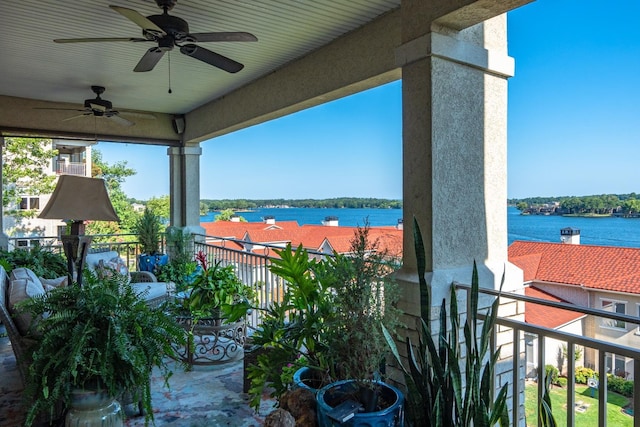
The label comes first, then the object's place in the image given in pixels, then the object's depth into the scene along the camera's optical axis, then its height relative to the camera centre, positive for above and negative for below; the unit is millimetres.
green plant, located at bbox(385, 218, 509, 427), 1697 -757
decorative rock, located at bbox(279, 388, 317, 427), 1961 -961
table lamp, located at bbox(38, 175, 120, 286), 2422 -31
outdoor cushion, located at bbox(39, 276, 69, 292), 3719 -711
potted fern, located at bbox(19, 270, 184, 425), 1797 -609
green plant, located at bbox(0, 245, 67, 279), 4570 -636
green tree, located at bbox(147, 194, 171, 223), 21750 -38
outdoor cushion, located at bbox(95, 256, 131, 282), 4699 -685
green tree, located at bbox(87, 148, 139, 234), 20672 +1224
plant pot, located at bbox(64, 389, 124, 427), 1856 -913
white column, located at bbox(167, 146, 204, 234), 7180 +290
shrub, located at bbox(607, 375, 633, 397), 4820 -2246
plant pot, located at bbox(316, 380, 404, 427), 1763 -890
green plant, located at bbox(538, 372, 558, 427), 1495 -743
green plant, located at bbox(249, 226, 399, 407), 1949 -586
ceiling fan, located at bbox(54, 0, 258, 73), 2658 +1116
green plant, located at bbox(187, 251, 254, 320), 3346 -711
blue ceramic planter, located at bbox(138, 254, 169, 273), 6301 -870
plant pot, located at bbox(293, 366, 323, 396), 2172 -921
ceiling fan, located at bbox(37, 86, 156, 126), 5086 +1146
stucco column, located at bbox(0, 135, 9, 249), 5758 -430
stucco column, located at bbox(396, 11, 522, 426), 2322 +242
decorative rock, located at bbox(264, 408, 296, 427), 1670 -862
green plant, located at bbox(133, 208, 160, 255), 6797 -506
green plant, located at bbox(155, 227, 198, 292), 5563 -813
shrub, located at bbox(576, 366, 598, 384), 5991 -2526
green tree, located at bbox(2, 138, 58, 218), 16406 +1337
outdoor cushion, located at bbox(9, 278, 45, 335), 2207 -516
